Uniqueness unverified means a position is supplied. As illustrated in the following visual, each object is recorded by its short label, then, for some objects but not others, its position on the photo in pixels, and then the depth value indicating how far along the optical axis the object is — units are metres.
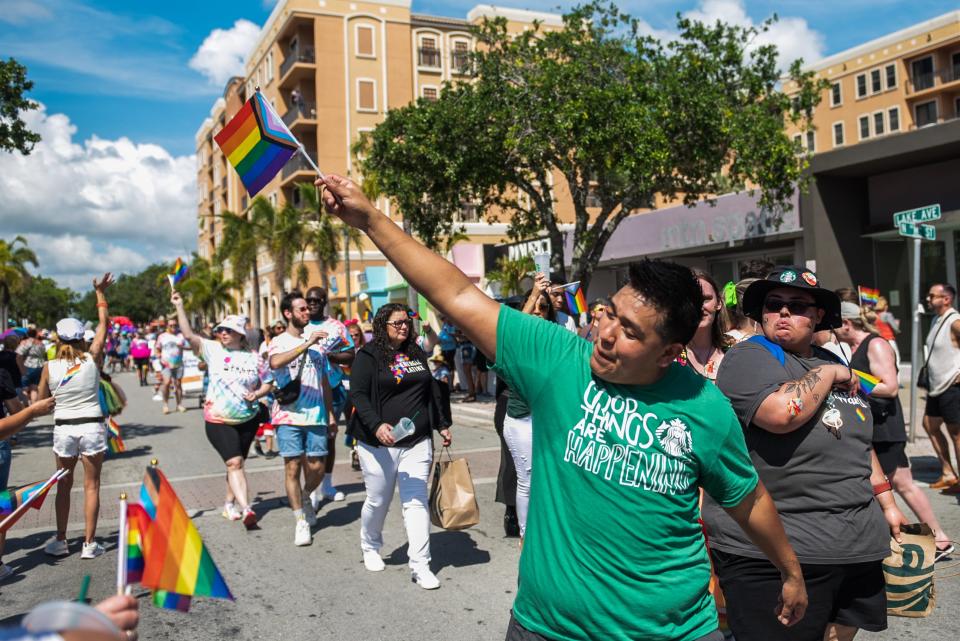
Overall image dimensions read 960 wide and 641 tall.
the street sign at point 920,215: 9.98
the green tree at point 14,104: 12.57
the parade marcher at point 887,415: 5.43
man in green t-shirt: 2.25
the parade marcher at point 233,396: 7.31
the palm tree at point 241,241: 37.97
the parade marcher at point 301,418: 7.05
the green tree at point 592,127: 15.45
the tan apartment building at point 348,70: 44.38
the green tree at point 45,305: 98.38
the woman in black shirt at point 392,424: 5.72
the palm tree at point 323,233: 35.94
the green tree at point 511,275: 24.86
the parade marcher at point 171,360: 17.70
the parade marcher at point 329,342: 8.02
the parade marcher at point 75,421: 6.47
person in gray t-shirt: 2.90
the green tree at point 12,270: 46.78
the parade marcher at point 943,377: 7.54
